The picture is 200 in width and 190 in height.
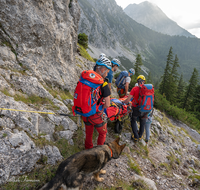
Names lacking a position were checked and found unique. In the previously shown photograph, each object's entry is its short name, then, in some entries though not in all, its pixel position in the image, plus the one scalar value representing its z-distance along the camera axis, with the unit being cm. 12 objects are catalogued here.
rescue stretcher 491
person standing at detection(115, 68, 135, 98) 646
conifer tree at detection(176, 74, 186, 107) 3872
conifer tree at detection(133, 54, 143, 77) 3750
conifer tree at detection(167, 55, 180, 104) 3244
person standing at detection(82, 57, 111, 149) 326
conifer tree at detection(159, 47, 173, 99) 3332
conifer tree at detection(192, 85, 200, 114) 2927
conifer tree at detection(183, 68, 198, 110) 3183
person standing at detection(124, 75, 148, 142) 549
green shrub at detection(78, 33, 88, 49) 2556
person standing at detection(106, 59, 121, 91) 584
